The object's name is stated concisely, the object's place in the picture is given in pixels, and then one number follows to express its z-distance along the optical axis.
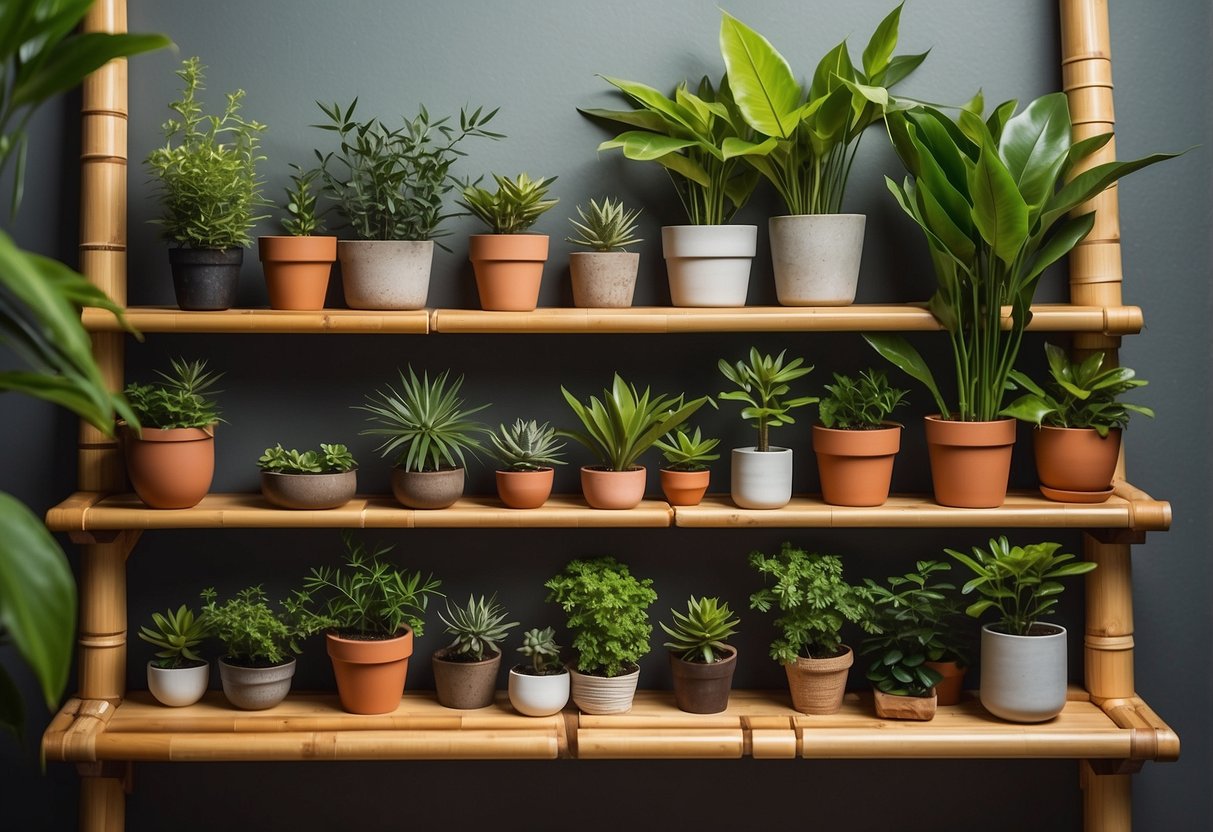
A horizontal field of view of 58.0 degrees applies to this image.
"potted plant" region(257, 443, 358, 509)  2.08
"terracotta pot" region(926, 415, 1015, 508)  2.10
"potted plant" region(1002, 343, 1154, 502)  2.09
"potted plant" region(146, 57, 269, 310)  2.03
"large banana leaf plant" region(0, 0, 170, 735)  1.07
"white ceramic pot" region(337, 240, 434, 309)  2.08
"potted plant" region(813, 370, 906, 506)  2.12
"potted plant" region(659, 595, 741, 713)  2.14
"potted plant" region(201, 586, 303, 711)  2.11
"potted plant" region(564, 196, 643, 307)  2.13
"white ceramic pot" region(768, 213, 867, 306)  2.12
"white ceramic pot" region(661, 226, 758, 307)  2.14
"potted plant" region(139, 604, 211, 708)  2.15
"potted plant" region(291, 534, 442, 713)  2.11
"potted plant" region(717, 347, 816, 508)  2.13
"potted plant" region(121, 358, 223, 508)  2.04
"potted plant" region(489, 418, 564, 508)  2.12
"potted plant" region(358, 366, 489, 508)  2.10
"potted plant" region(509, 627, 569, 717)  2.13
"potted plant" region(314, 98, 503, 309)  2.08
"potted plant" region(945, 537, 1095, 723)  2.05
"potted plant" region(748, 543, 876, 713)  2.14
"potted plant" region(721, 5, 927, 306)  2.06
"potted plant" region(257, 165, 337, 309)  2.08
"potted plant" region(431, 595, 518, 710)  2.17
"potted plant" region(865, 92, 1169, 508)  2.02
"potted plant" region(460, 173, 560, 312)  2.10
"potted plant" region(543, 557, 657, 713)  2.13
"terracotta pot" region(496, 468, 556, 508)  2.11
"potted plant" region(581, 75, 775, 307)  2.12
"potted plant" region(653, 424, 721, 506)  2.14
